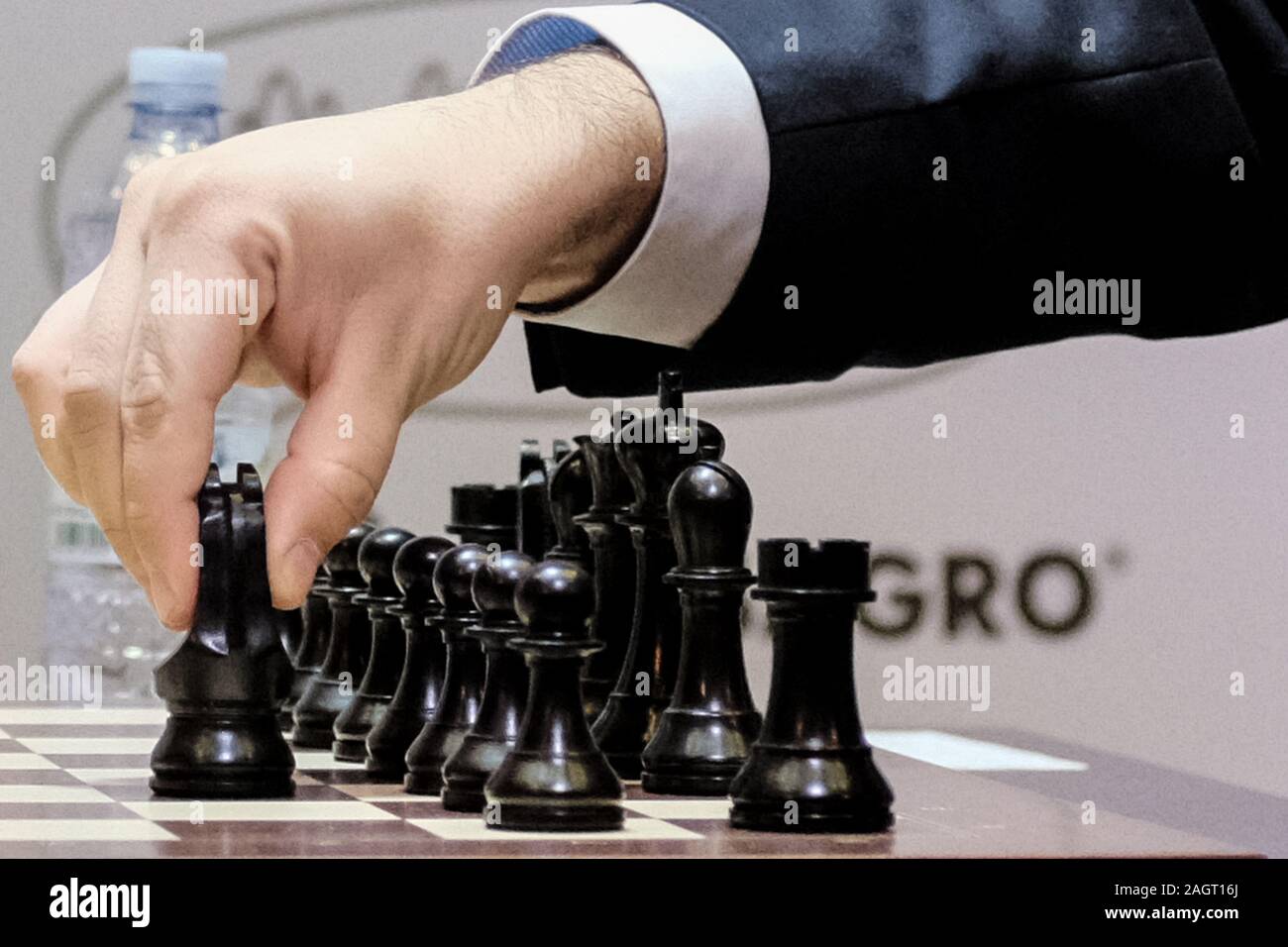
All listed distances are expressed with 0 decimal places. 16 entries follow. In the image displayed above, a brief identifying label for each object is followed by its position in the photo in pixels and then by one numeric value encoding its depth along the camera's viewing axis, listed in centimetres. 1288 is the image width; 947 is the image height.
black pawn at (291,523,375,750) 108
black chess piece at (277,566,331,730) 115
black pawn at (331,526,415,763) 104
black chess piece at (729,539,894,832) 93
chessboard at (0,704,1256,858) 89
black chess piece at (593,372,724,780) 103
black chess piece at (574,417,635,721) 105
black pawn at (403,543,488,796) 99
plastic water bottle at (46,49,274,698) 148
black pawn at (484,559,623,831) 93
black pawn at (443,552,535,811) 96
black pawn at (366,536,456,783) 102
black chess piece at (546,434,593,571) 107
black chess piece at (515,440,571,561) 110
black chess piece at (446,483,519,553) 112
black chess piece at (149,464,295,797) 96
